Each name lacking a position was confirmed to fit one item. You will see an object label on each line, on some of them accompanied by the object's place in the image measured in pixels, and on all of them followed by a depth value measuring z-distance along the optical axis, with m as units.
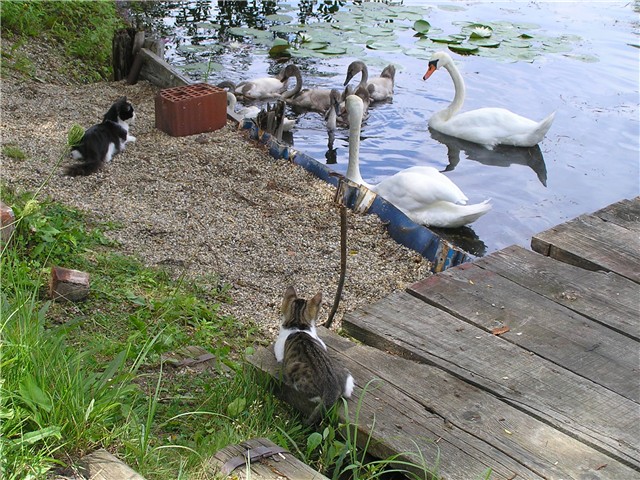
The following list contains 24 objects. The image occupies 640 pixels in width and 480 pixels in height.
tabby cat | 2.84
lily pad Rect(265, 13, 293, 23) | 13.61
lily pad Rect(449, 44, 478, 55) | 12.46
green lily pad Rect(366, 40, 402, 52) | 12.70
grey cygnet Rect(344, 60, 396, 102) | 10.61
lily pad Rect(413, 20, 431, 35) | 13.41
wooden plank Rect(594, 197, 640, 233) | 4.31
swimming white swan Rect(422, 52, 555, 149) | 9.20
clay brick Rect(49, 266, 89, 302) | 4.07
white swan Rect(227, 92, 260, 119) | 8.90
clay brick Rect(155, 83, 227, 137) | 7.40
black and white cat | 6.54
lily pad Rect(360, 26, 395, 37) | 13.25
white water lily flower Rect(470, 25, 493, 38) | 12.98
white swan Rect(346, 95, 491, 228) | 7.00
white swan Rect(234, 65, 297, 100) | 10.39
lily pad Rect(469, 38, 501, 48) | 12.65
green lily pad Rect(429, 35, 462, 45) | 12.84
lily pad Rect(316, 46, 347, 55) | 12.27
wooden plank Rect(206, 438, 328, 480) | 2.36
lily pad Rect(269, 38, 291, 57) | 12.20
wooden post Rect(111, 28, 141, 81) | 8.85
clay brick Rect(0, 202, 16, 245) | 4.21
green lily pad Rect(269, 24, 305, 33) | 12.98
